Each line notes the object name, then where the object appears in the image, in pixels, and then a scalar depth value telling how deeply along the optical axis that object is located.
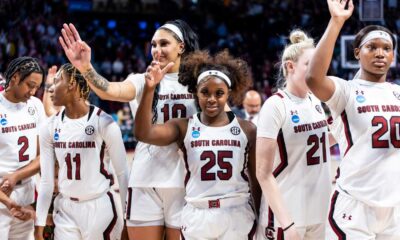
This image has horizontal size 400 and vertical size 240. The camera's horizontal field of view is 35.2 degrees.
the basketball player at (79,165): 4.15
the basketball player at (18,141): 4.56
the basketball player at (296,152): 3.66
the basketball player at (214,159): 3.72
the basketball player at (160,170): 4.11
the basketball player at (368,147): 3.38
